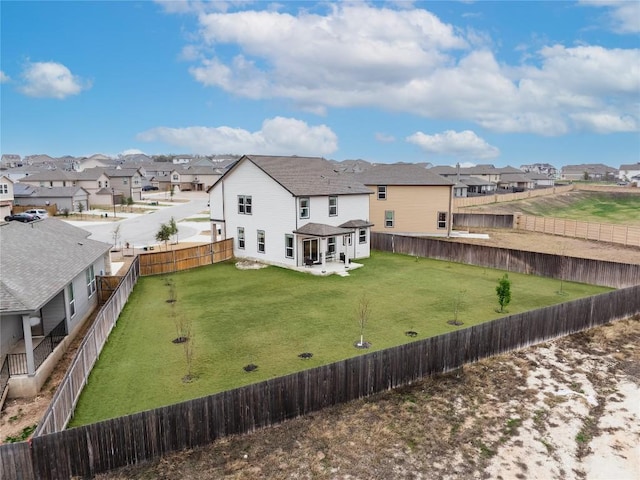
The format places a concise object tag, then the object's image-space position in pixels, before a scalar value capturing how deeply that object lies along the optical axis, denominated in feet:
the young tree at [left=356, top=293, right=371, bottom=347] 57.66
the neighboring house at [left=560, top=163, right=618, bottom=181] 576.20
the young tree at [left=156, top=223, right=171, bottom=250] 119.24
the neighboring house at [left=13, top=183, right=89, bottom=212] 211.41
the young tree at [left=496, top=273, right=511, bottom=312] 67.92
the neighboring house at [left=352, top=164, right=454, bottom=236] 145.07
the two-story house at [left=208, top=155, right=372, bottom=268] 104.12
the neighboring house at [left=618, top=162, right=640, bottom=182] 562.66
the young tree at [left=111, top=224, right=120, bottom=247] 126.21
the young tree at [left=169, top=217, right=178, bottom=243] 121.90
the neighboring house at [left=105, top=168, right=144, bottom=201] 287.48
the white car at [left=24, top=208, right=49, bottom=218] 185.45
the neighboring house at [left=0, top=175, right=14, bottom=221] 185.68
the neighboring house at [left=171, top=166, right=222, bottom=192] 369.09
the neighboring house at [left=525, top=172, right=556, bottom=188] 445.78
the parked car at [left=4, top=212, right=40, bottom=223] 169.58
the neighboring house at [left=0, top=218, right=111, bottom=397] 46.21
